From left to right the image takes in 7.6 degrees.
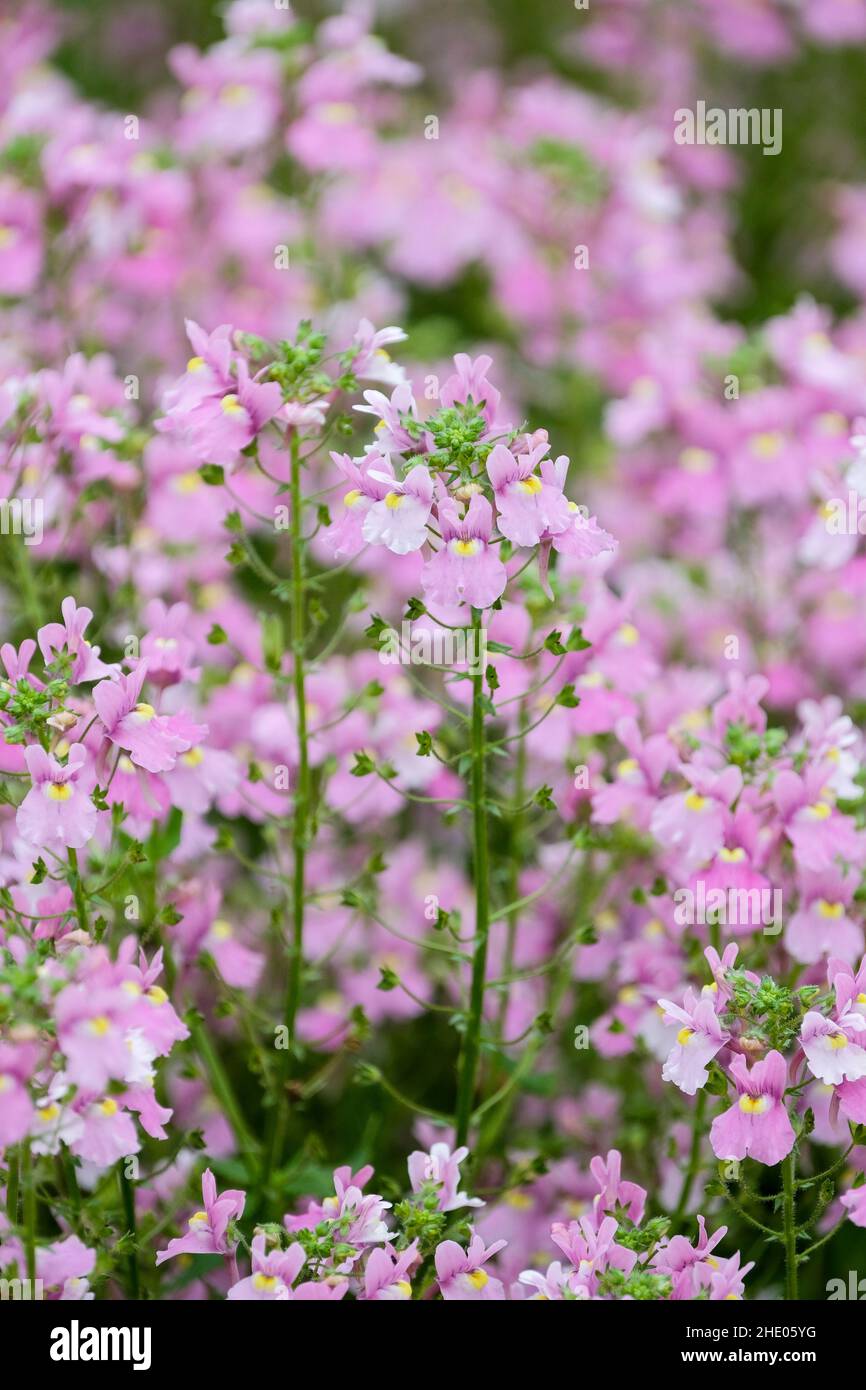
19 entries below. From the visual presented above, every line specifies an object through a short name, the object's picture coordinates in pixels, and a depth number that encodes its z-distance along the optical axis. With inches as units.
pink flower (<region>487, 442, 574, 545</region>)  40.0
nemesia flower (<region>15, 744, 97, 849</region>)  40.0
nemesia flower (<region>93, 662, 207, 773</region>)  40.3
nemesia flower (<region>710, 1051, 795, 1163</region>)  39.8
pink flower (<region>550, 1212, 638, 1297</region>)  39.9
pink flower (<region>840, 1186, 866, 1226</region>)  39.8
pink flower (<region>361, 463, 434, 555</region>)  39.9
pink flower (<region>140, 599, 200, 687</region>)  41.5
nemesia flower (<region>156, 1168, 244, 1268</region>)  40.1
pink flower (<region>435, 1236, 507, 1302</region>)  40.0
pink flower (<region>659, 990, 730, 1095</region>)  39.8
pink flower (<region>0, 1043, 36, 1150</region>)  38.6
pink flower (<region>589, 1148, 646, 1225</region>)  40.6
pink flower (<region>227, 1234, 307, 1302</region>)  39.7
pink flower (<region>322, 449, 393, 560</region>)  40.2
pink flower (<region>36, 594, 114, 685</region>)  40.5
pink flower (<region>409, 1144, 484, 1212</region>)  40.4
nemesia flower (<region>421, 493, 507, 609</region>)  39.9
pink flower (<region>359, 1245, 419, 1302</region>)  39.7
